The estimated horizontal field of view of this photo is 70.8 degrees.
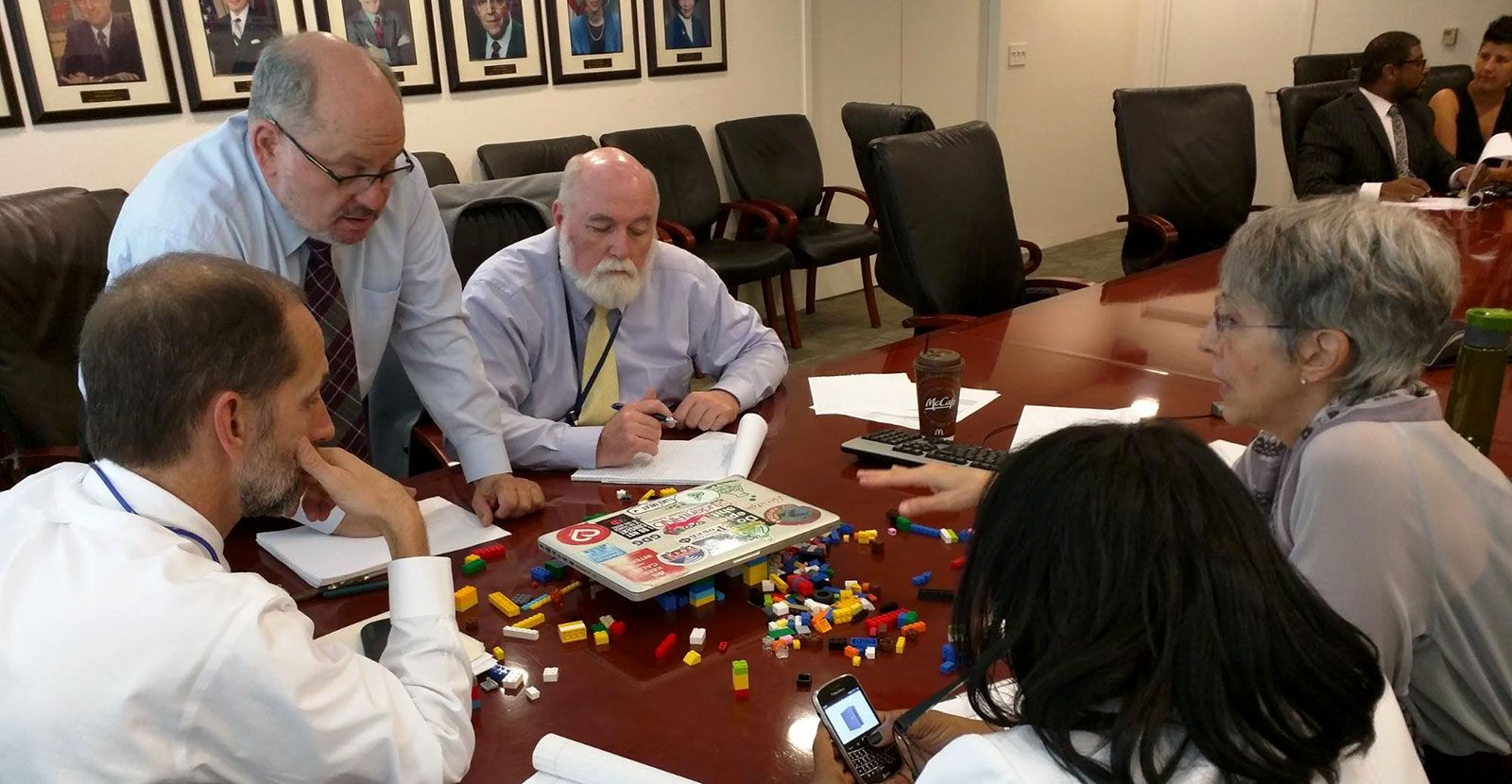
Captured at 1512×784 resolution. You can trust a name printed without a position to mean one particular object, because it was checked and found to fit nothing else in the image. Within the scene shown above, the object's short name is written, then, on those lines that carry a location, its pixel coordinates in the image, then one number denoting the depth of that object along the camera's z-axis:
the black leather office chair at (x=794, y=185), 5.04
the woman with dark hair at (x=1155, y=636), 0.76
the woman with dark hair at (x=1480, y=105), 4.94
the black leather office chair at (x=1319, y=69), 6.16
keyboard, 1.77
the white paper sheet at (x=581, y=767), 1.04
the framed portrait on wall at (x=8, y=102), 3.36
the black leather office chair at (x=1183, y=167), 4.00
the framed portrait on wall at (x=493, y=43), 4.33
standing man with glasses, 1.70
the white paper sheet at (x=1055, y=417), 1.99
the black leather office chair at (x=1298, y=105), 4.66
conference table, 1.13
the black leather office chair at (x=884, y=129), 3.20
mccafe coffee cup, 1.87
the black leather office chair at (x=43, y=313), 2.61
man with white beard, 2.30
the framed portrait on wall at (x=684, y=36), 4.98
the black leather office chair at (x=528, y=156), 4.44
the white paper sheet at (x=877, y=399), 2.10
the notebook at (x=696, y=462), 1.82
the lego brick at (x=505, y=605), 1.38
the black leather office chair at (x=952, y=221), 2.96
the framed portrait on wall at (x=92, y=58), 3.39
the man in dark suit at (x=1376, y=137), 4.50
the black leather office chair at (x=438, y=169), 4.19
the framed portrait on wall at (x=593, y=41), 4.66
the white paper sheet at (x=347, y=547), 1.47
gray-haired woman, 1.23
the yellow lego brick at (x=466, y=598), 1.40
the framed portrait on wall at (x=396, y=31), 3.97
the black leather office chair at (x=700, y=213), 4.66
